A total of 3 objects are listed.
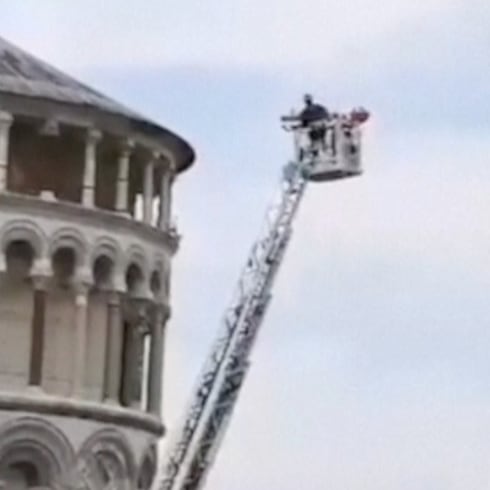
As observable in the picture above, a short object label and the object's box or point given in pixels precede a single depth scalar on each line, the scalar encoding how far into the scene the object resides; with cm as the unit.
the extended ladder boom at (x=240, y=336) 6269
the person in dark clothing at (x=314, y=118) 6266
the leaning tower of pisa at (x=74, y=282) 5706
